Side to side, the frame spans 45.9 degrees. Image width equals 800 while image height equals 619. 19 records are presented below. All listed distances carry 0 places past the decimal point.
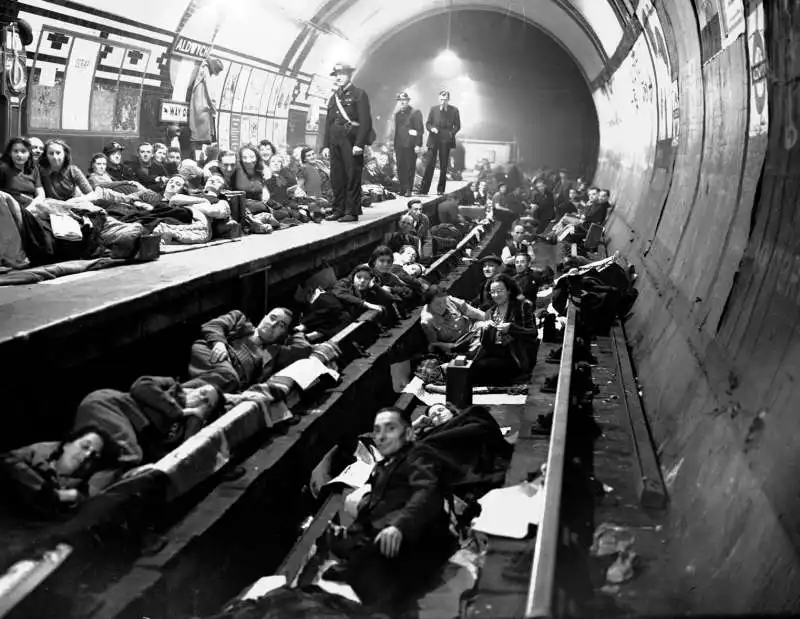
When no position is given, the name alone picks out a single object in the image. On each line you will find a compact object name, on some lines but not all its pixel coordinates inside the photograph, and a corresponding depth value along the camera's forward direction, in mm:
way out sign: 15836
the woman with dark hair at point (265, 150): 14461
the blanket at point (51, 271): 7945
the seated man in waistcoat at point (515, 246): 13754
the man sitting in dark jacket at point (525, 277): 12086
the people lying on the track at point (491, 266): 11312
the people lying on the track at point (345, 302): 10648
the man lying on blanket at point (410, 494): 4879
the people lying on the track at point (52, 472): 5020
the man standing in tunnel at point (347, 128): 14023
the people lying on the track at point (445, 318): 11289
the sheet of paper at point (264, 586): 5098
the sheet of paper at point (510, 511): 5164
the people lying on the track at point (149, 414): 5738
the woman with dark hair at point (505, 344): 9469
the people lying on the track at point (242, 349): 7566
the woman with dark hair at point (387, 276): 12248
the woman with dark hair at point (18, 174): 9258
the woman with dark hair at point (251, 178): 13008
